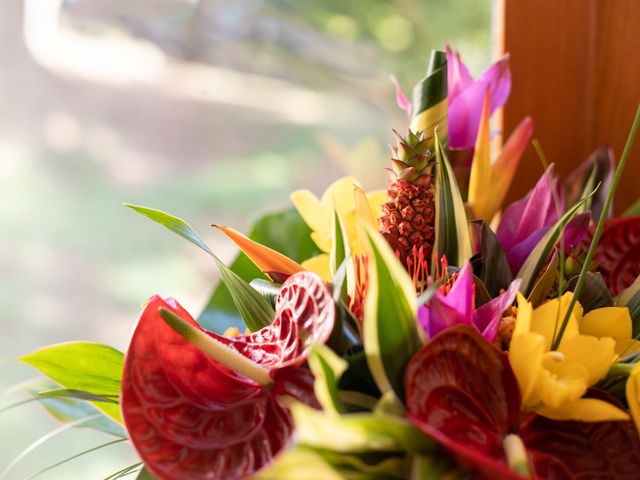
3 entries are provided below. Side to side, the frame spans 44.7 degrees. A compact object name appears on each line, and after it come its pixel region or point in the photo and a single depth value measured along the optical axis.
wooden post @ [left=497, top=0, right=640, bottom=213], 0.79
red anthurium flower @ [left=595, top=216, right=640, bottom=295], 0.63
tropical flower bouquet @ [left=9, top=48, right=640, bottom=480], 0.38
